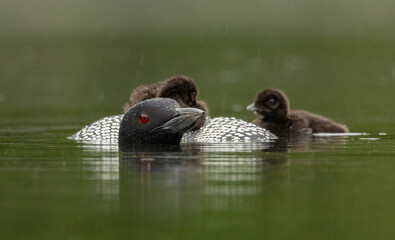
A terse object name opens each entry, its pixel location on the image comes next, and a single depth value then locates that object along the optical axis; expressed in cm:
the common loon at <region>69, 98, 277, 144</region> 998
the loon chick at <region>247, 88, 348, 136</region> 1240
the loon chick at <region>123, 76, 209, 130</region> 1077
